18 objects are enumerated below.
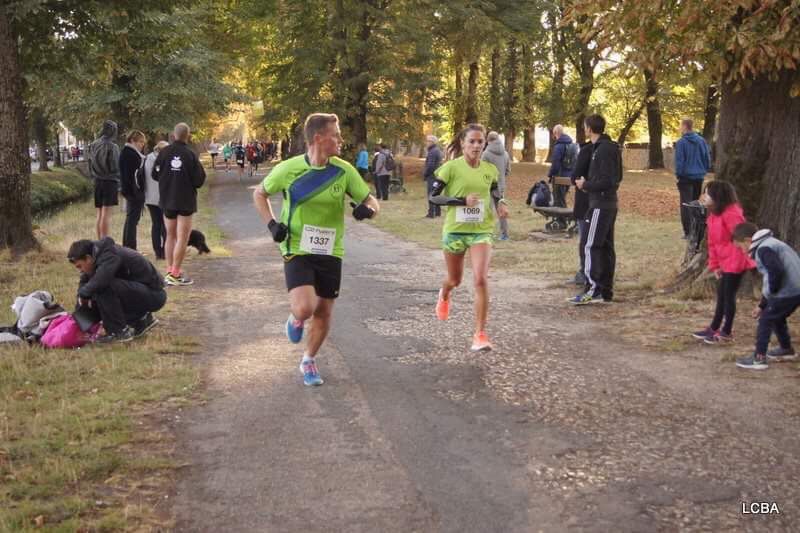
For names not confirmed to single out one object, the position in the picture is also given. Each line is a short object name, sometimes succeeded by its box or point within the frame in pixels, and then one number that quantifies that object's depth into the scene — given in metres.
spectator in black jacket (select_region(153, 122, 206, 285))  11.73
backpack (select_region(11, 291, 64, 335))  8.10
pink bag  7.89
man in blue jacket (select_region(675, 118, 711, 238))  15.41
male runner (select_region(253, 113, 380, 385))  6.53
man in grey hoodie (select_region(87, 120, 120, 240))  13.85
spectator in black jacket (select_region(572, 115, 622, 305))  10.27
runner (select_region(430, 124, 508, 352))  7.95
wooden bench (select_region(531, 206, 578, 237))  16.69
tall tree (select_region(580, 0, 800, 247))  8.71
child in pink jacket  8.06
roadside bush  33.41
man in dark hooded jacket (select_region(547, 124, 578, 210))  17.57
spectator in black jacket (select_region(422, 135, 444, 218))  22.14
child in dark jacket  7.14
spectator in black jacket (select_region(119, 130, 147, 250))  13.78
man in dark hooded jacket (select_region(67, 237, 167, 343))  7.90
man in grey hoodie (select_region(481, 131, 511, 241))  16.62
